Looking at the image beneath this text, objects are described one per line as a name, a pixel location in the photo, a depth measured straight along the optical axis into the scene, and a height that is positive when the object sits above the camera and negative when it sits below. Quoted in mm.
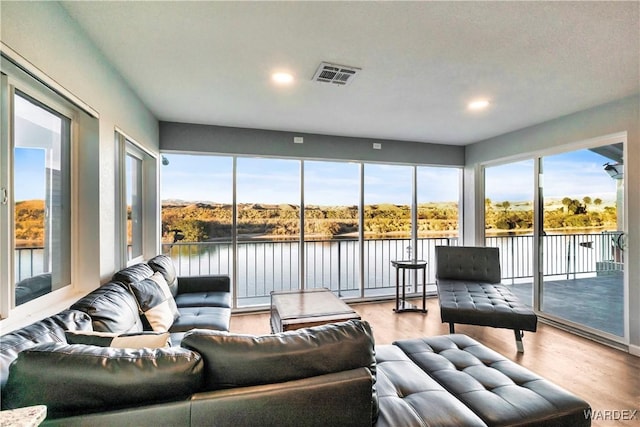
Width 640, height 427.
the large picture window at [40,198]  1568 +120
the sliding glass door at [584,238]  3113 -253
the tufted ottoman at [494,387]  1311 -854
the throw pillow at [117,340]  1191 -491
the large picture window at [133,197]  2588 +224
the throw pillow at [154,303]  2096 -625
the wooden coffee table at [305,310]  2396 -818
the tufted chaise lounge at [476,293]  2854 -875
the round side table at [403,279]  4094 -878
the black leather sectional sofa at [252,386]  899 -567
